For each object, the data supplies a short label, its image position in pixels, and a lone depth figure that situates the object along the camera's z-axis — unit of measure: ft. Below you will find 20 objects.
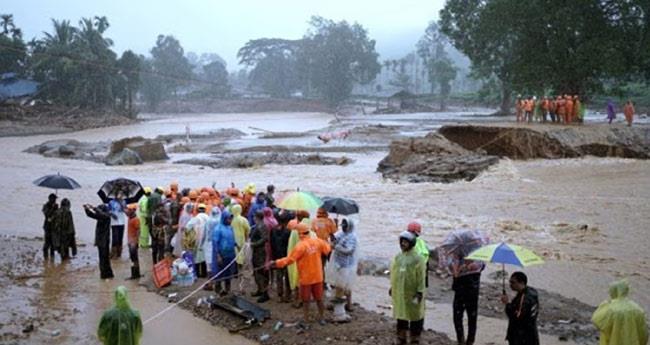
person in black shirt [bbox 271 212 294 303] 27.94
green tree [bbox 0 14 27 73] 206.69
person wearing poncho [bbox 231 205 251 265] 30.48
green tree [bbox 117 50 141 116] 217.77
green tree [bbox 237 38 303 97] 361.30
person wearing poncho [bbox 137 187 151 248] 37.86
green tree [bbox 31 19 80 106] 206.08
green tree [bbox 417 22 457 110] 279.90
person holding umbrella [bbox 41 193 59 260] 37.73
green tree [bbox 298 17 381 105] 299.58
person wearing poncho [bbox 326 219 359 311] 25.34
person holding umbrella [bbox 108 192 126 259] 37.27
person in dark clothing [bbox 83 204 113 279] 33.30
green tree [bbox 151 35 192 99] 319.68
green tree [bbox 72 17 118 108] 211.41
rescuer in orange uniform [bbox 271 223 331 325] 24.59
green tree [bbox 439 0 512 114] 118.52
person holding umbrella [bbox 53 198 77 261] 37.42
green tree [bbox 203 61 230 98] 352.49
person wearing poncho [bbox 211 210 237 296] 29.12
